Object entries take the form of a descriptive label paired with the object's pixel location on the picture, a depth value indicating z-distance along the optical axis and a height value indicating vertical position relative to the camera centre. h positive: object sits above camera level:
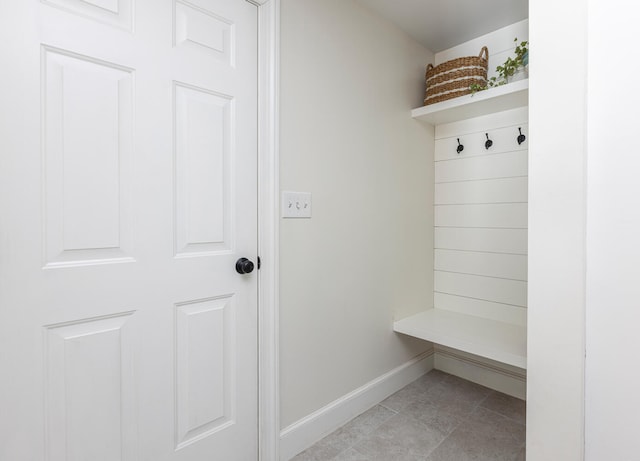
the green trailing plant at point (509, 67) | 1.87 +0.92
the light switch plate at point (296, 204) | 1.52 +0.11
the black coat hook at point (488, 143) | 2.17 +0.55
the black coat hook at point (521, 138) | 2.04 +0.54
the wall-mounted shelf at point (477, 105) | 1.83 +0.74
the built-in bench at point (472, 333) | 1.73 -0.62
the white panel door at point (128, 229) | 0.94 -0.01
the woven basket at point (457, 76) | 2.01 +0.93
